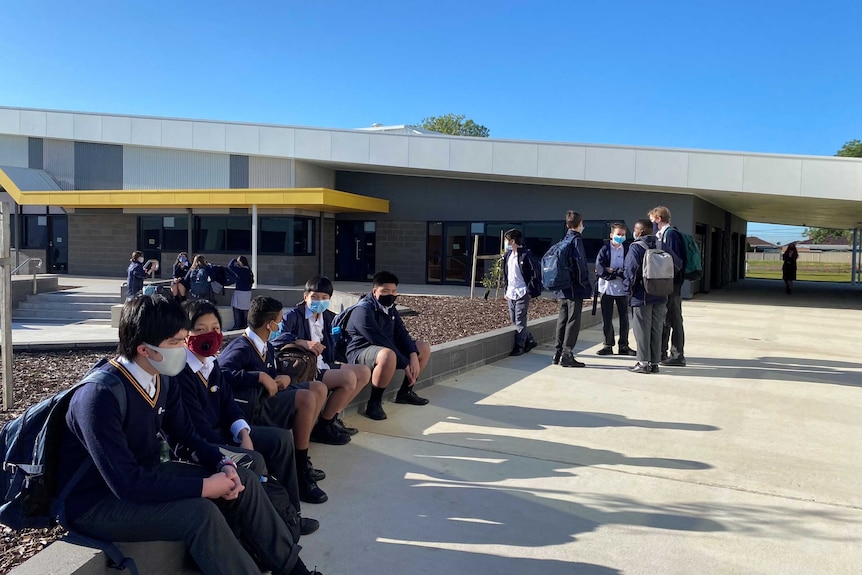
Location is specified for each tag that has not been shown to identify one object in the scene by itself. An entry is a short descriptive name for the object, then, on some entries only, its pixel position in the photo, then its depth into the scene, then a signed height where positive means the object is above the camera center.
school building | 18.98 +2.13
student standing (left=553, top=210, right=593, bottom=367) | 8.23 -0.40
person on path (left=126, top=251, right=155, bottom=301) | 14.10 -0.46
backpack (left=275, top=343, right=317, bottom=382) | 4.43 -0.72
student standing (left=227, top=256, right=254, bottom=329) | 13.50 -0.73
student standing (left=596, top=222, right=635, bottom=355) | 8.82 -0.21
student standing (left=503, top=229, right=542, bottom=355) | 8.86 -0.27
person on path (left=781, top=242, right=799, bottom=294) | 23.75 +0.12
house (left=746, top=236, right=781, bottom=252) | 91.06 +3.52
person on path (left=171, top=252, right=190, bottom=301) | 13.29 -0.52
